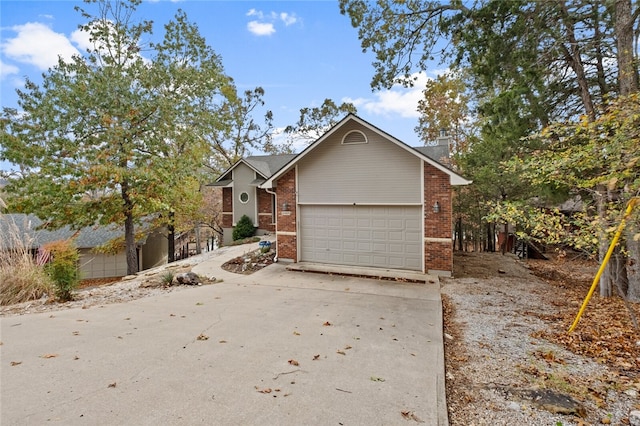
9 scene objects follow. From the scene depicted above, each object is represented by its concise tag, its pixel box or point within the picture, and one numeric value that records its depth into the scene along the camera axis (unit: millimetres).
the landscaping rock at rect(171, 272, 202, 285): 8703
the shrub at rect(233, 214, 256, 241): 17672
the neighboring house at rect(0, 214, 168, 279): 16406
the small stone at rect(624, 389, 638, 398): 3160
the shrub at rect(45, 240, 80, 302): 6617
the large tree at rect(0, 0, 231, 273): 10148
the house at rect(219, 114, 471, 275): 9344
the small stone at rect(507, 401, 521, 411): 3021
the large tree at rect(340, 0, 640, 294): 6961
